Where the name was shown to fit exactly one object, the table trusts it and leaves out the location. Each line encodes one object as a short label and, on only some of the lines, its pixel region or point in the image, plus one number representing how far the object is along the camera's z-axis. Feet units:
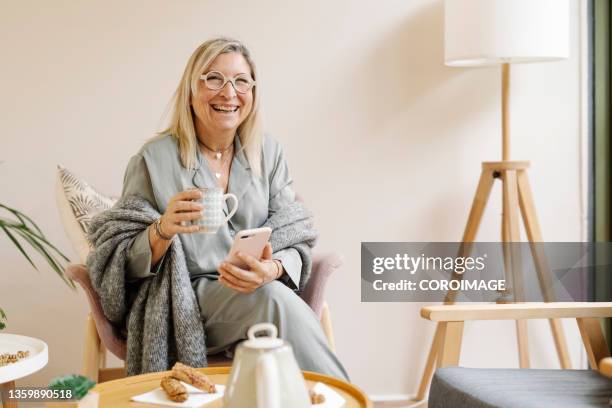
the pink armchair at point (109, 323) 7.52
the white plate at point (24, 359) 5.82
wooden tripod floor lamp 9.38
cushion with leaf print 8.54
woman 7.12
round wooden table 5.15
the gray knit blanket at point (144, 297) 7.24
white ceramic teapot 4.00
